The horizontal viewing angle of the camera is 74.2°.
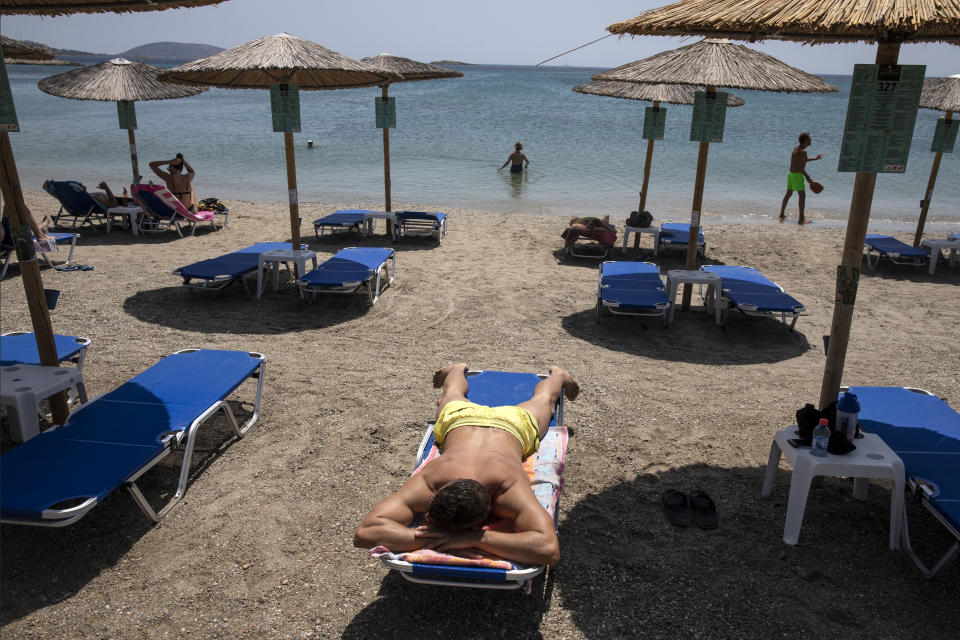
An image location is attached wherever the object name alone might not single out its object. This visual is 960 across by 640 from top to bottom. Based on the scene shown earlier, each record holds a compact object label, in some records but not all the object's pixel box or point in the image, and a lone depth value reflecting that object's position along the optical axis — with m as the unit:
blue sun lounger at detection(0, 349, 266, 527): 2.77
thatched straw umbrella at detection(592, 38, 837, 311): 5.60
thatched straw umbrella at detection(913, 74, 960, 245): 8.13
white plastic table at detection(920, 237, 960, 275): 8.32
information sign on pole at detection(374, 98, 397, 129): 9.34
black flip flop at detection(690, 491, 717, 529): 3.28
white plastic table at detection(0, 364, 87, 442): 3.36
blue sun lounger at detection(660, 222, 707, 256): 8.80
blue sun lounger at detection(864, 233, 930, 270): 8.29
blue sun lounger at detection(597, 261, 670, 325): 5.96
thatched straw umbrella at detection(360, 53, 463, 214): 9.31
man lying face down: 2.47
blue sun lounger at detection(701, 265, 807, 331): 5.84
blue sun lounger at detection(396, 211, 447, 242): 9.54
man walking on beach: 11.14
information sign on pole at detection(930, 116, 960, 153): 8.62
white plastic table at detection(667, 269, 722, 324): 6.23
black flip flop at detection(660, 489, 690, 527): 3.31
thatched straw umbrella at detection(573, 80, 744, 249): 8.16
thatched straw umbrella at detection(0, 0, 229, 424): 3.34
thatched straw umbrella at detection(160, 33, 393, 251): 5.83
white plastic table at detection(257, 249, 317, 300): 6.70
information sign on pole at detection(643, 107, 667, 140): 8.44
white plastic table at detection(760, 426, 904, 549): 2.95
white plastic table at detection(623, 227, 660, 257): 8.90
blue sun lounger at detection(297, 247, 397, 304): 6.41
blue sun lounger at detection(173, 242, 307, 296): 6.49
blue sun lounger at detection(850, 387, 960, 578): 2.79
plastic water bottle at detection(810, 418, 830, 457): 3.04
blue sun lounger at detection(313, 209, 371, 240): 9.41
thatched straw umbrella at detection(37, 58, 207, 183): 8.74
